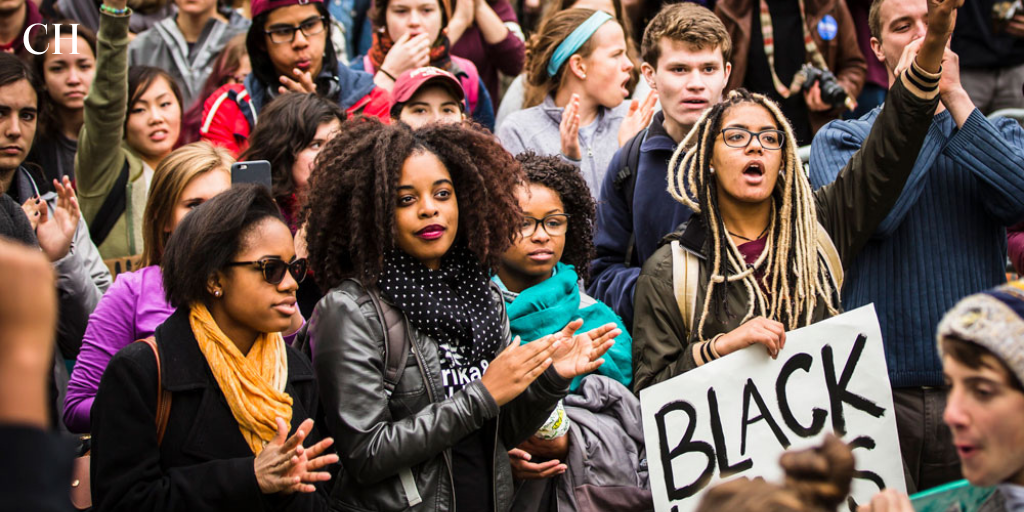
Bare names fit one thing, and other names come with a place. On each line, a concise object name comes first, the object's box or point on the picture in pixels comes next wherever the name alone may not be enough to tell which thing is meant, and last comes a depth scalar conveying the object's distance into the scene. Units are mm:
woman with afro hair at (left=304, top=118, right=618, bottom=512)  6832
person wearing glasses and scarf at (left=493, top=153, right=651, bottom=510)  8102
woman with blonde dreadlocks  7707
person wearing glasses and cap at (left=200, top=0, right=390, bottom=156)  11430
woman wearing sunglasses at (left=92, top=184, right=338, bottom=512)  6191
